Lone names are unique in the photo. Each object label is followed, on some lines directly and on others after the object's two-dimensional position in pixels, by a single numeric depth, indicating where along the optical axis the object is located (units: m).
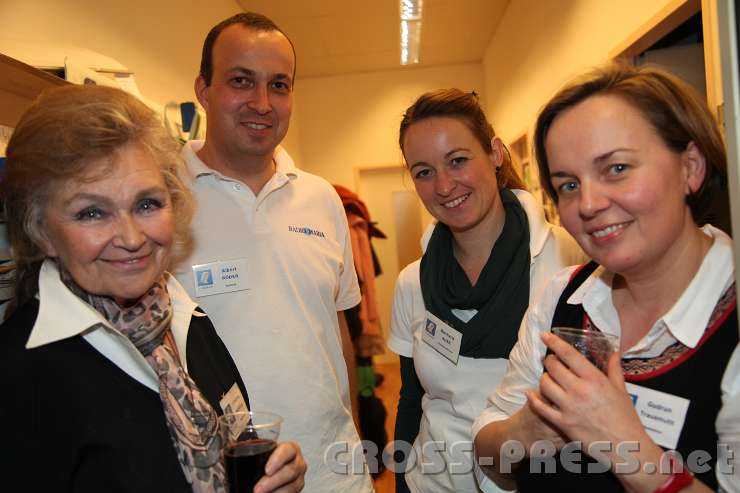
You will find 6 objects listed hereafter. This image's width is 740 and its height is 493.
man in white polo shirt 1.84
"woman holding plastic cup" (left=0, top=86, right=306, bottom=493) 1.01
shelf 1.65
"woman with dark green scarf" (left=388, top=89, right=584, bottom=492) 1.70
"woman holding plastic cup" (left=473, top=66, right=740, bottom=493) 0.93
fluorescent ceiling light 5.30
